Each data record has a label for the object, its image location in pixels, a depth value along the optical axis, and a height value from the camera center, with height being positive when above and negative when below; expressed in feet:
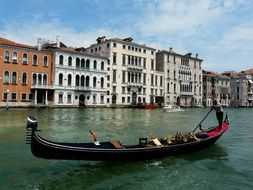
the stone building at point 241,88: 216.33 +12.24
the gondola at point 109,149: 20.54 -2.95
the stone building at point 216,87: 192.34 +11.55
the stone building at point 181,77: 159.93 +14.82
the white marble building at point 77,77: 113.60 +10.25
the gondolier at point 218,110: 36.19 -0.29
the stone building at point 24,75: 100.78 +9.56
